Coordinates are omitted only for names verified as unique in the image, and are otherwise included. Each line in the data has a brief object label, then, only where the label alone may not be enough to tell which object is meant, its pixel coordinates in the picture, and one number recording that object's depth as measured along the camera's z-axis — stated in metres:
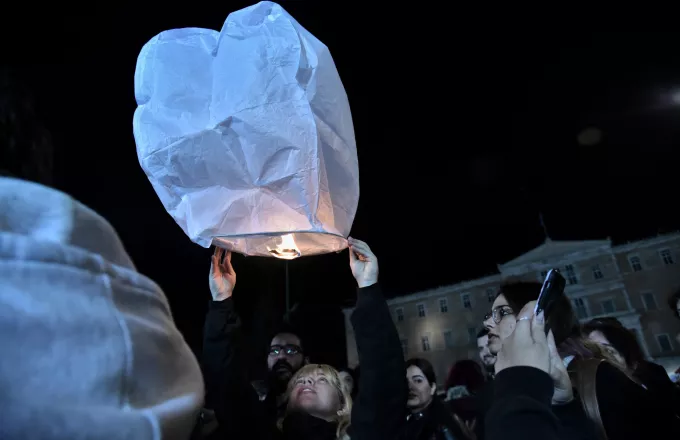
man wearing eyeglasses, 2.48
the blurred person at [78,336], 0.31
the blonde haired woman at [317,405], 1.76
